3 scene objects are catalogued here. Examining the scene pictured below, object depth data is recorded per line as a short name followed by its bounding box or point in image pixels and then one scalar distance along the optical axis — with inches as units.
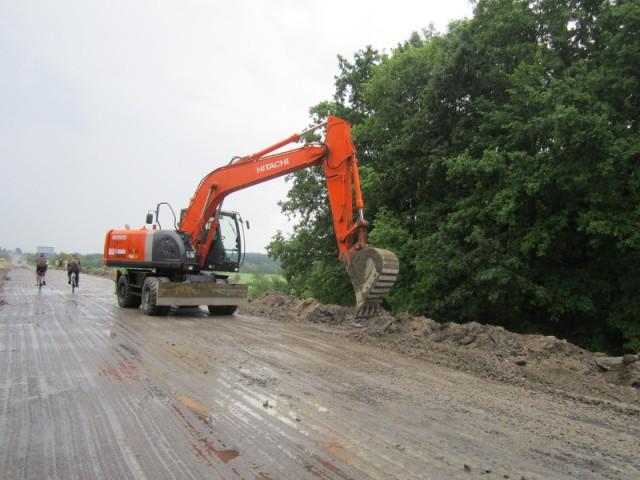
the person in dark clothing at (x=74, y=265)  874.1
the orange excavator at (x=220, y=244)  379.2
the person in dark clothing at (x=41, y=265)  875.4
